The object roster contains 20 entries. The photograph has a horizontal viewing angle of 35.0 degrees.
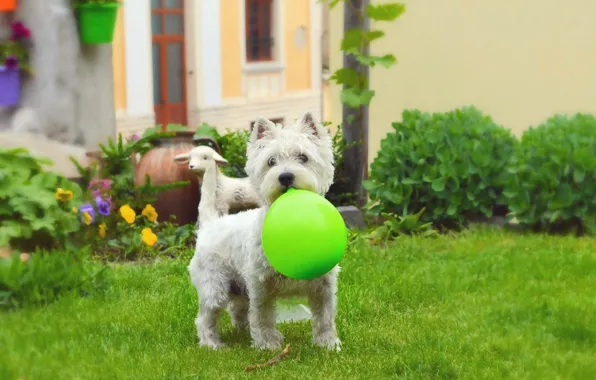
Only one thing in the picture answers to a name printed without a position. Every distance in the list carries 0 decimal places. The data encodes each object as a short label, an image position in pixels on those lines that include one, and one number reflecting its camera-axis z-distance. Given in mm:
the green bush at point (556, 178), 7031
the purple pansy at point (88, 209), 6305
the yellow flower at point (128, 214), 6863
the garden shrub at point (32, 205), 5824
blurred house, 13859
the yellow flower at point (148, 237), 6691
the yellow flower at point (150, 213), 7128
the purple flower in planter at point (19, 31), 7531
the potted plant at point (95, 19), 7797
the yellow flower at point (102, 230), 6688
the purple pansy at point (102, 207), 6660
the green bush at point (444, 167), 7258
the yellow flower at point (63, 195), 6160
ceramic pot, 7422
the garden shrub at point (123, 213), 6668
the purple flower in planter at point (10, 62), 7473
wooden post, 7871
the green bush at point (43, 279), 4992
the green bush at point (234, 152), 7773
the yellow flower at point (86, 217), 6281
